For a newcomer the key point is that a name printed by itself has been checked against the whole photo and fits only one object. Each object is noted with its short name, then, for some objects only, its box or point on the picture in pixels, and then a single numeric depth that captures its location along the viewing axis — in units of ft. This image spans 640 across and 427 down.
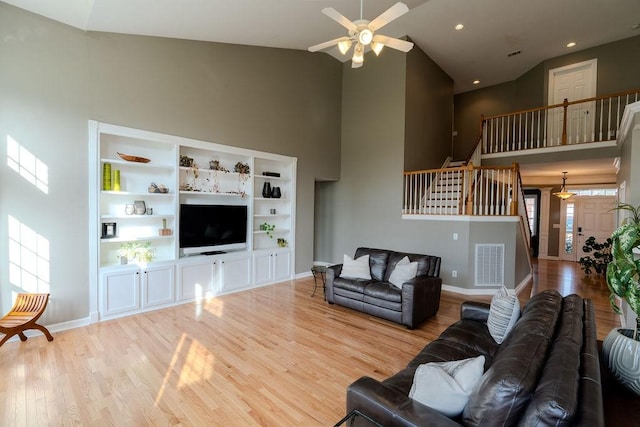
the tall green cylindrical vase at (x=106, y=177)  12.82
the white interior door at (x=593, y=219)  27.81
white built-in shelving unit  12.78
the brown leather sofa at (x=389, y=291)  12.12
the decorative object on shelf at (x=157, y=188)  14.25
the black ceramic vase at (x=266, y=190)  19.24
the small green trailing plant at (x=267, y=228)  19.29
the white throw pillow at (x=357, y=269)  14.74
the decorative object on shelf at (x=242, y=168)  17.60
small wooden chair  9.75
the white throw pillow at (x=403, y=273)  13.15
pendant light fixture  26.48
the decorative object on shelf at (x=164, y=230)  14.66
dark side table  15.94
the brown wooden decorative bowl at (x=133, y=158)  13.12
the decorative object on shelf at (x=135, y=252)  13.60
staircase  18.61
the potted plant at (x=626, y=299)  5.20
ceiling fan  8.79
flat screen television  15.44
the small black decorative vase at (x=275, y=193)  19.66
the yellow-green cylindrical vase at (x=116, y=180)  13.16
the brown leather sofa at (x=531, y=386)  3.41
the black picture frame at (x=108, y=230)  13.03
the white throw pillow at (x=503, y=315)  7.74
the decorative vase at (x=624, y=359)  5.10
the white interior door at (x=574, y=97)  21.26
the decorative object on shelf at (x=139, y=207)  13.74
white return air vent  17.76
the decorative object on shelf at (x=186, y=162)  15.47
